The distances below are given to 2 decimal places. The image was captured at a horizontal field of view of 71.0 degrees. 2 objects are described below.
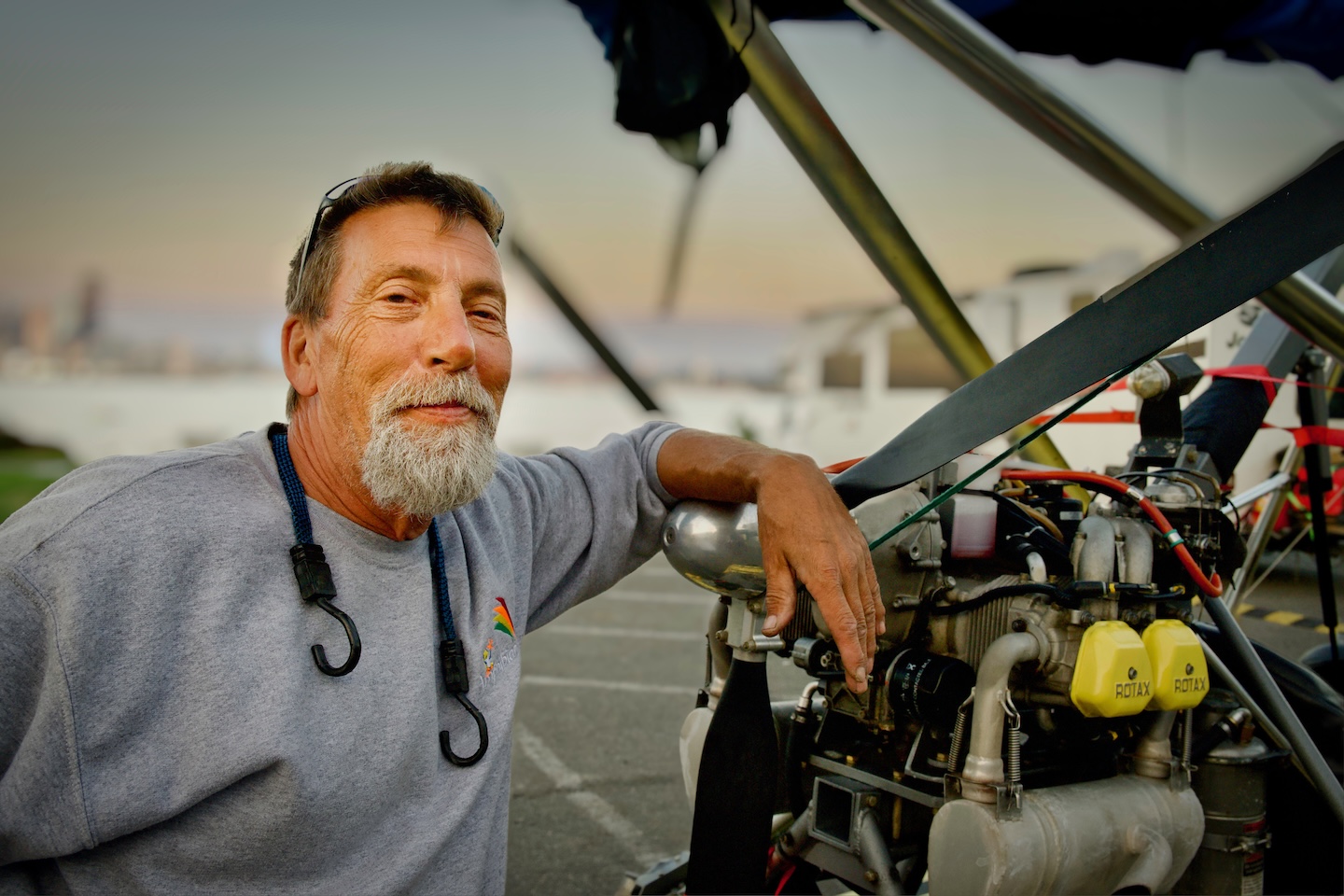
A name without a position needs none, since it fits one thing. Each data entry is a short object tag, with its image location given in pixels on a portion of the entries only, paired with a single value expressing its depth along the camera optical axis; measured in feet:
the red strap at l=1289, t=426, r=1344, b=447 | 7.99
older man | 4.19
